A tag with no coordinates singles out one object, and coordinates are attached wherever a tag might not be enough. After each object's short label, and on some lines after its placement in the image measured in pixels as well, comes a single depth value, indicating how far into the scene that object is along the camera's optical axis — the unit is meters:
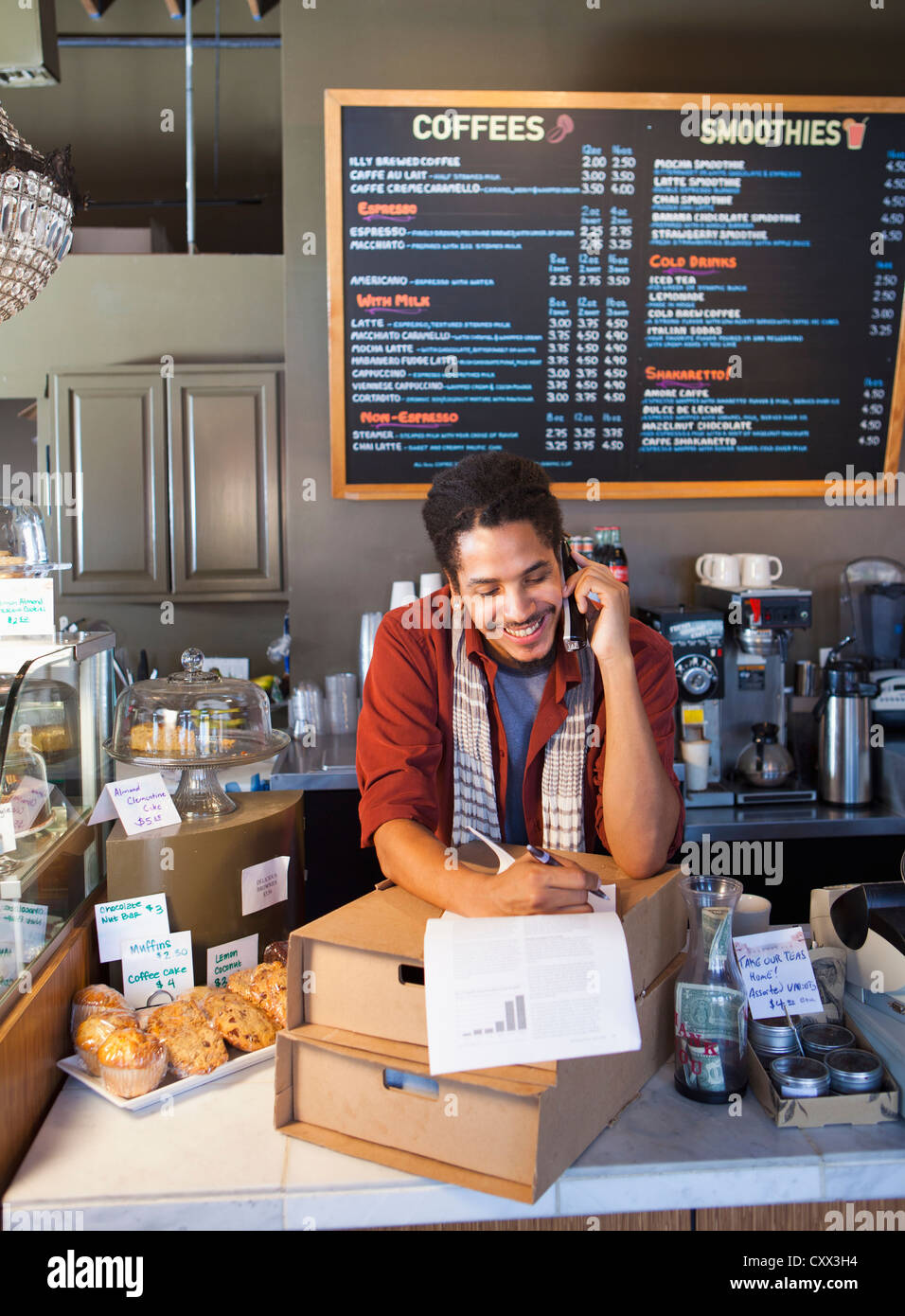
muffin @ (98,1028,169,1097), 1.25
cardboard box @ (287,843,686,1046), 1.11
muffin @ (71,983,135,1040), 1.39
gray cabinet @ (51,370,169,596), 3.97
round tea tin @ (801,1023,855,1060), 1.28
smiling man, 1.60
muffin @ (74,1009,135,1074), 1.32
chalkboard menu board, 3.06
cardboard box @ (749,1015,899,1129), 1.18
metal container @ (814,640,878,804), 2.91
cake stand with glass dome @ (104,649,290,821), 1.67
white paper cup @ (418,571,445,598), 3.15
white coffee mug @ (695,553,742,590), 3.16
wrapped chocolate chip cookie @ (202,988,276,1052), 1.36
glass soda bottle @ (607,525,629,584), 3.04
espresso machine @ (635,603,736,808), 2.89
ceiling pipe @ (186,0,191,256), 3.99
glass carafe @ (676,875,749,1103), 1.21
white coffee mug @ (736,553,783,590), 3.14
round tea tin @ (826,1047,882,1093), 1.21
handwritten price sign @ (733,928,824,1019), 1.33
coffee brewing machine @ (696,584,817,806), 2.92
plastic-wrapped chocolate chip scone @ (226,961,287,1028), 1.43
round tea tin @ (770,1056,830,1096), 1.20
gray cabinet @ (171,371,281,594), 3.97
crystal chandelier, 1.67
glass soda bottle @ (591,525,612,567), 3.09
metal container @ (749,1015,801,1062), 1.28
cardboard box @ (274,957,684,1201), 1.03
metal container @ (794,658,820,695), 3.28
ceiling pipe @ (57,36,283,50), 4.73
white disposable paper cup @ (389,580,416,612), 3.16
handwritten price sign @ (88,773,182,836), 1.56
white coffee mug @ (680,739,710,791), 2.92
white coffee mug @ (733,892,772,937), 1.46
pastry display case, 1.33
